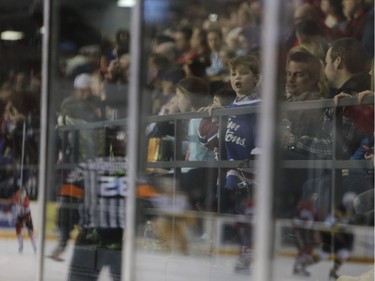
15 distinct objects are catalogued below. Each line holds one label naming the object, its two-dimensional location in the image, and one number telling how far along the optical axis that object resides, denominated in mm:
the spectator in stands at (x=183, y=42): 8742
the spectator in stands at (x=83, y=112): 9336
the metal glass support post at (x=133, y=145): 8375
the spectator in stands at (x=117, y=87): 8734
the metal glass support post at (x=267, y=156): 6945
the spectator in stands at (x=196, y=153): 8359
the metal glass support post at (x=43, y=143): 9742
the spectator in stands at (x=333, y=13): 7758
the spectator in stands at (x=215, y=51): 8641
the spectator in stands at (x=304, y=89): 7582
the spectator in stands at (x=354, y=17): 7500
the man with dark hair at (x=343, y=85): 7574
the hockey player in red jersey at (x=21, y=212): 10133
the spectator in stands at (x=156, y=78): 8492
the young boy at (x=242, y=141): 7832
